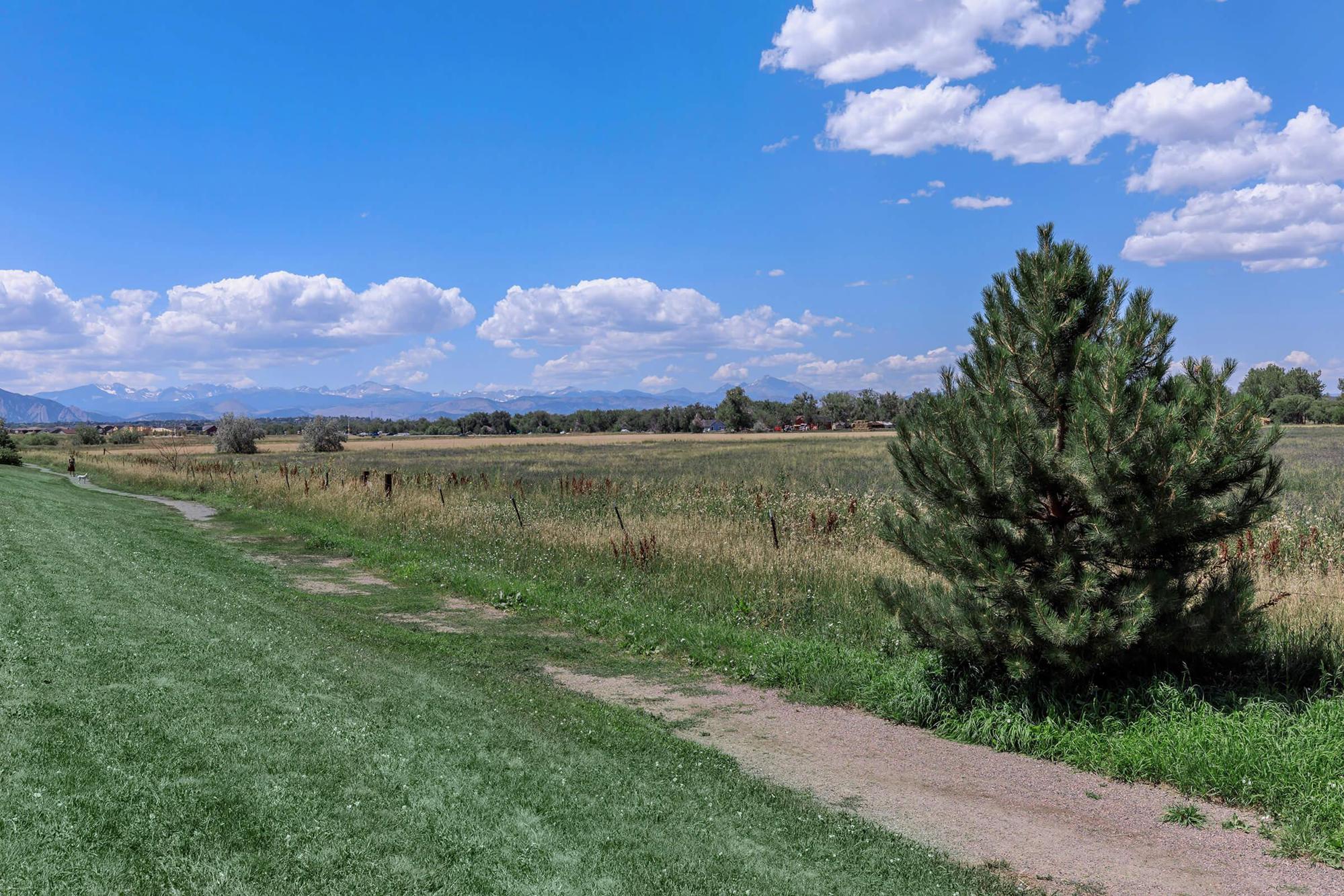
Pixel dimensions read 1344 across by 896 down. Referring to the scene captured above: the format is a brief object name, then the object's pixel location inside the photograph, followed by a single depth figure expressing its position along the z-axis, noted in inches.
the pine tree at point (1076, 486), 251.1
